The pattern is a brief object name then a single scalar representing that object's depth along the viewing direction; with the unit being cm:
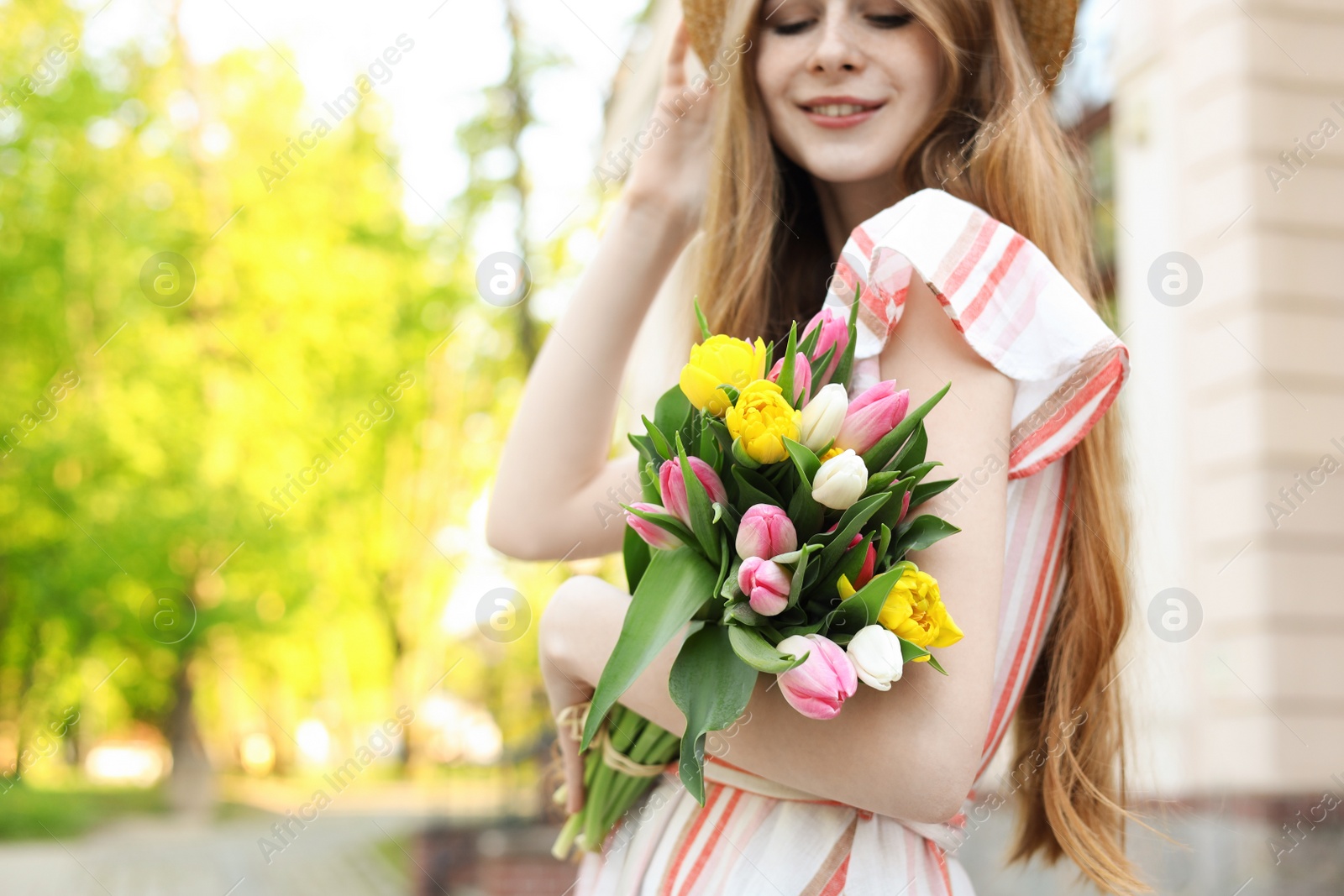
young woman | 131
